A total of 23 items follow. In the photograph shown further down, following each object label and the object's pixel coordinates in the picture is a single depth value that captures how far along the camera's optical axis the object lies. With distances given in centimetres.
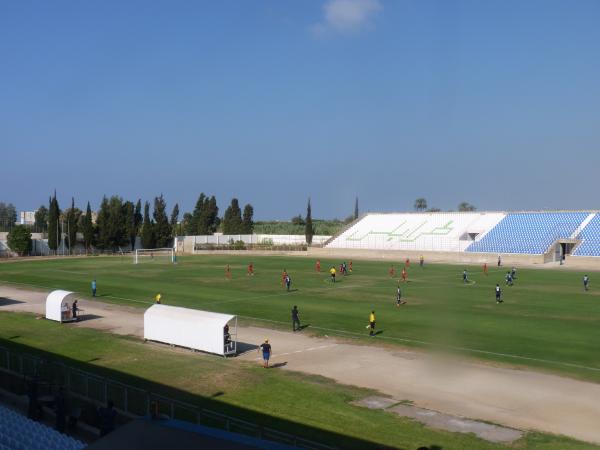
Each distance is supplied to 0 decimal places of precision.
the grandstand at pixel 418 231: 8812
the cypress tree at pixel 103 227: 10112
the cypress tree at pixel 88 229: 9894
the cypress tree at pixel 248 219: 12527
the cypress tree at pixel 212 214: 12478
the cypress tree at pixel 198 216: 12388
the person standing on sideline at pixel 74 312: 3416
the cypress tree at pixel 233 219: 12338
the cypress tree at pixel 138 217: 10759
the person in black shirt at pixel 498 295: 4050
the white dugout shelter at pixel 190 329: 2569
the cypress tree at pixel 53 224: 9706
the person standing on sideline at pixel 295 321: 3055
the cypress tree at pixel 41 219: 14745
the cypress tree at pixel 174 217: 12419
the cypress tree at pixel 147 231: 10438
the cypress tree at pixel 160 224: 10606
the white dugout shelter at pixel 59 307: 3350
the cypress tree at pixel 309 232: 10969
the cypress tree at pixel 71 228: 9844
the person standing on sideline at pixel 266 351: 2292
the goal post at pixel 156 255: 8250
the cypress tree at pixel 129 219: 10537
